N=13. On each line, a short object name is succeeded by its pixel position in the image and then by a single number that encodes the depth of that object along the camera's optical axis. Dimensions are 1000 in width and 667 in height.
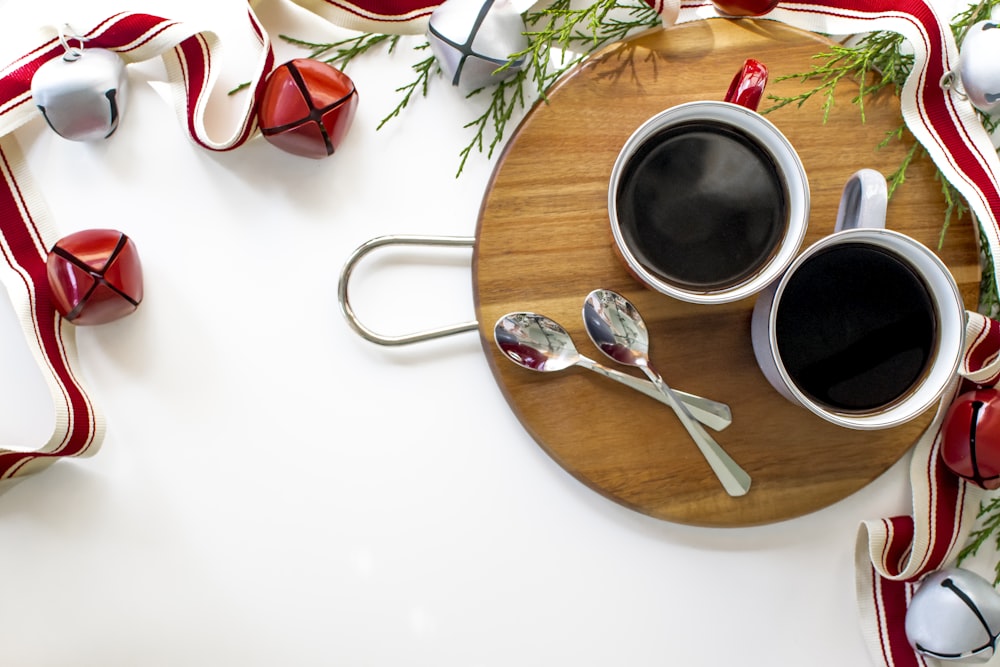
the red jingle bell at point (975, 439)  0.70
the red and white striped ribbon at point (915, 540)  0.73
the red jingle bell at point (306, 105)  0.67
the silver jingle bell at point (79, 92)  0.66
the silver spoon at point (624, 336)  0.68
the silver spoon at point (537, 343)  0.67
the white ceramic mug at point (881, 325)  0.62
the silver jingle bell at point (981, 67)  0.67
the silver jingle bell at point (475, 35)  0.66
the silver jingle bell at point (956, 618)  0.71
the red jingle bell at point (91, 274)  0.66
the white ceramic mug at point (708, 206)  0.63
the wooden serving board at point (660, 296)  0.69
